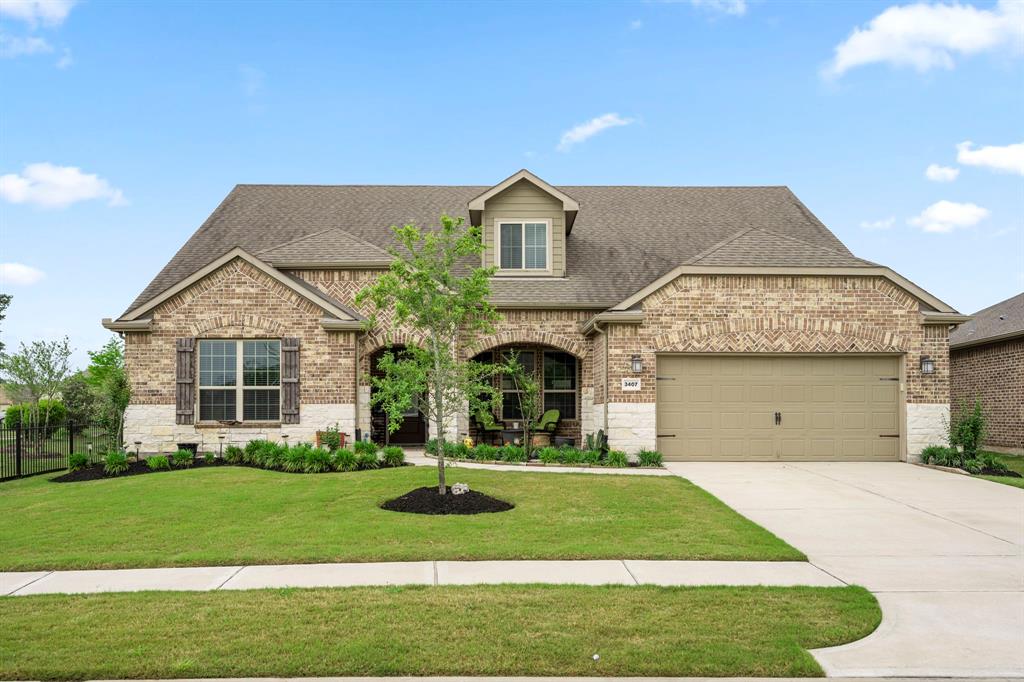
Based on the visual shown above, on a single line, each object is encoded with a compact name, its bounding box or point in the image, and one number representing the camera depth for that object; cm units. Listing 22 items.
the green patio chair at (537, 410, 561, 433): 1925
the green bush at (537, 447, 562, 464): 1608
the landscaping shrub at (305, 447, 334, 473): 1477
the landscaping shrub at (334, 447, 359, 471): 1488
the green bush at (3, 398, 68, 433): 2614
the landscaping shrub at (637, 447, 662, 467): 1580
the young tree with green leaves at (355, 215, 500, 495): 1124
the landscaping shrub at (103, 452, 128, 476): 1518
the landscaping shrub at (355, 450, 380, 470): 1505
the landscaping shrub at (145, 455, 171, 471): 1548
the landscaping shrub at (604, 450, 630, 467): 1577
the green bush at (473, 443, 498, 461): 1664
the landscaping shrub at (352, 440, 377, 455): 1553
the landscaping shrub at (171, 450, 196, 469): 1572
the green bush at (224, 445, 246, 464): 1595
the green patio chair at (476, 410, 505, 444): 1905
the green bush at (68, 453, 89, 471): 1590
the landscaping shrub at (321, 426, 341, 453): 1648
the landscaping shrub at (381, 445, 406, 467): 1530
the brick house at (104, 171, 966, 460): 1666
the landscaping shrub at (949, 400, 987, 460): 1574
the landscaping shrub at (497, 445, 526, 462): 1641
